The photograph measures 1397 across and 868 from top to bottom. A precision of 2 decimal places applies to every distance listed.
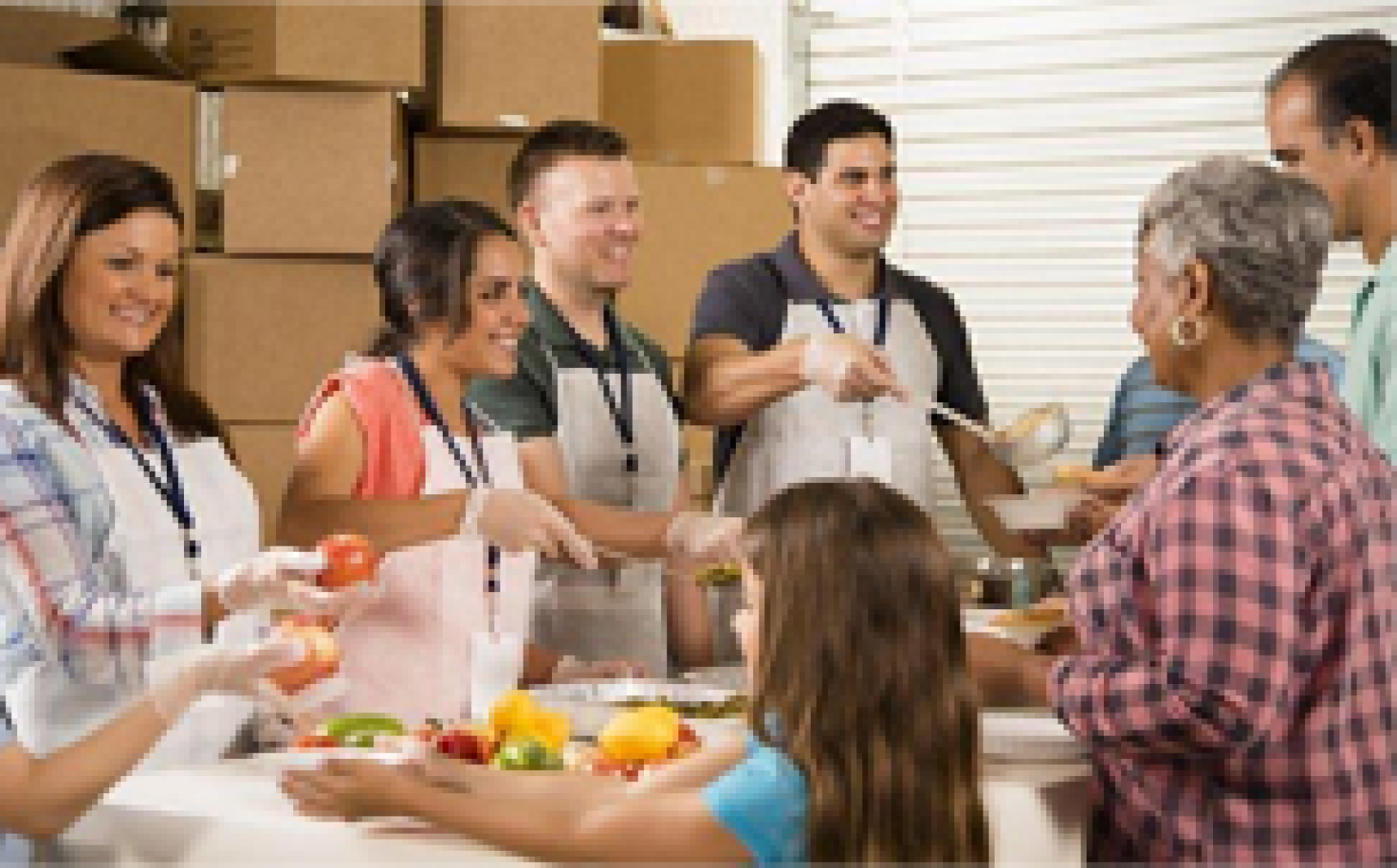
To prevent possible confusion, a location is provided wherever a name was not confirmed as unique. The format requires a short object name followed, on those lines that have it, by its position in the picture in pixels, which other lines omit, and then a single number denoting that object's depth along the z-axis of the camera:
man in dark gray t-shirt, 3.78
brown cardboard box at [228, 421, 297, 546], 3.94
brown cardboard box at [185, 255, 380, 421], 3.92
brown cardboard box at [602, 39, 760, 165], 4.49
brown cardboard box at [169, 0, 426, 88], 3.89
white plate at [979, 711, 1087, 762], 2.47
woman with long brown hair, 2.35
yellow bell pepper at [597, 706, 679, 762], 2.31
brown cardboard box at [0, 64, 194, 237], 3.72
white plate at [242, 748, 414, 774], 2.27
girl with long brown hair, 1.91
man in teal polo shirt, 3.17
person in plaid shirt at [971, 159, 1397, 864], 2.03
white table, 2.06
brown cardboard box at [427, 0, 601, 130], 4.13
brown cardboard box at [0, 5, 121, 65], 3.92
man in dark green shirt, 3.47
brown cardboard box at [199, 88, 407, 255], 3.95
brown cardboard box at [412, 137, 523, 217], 4.25
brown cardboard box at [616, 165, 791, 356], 4.36
